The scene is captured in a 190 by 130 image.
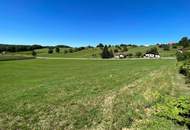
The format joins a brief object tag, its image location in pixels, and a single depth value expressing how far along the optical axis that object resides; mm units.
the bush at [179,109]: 2302
